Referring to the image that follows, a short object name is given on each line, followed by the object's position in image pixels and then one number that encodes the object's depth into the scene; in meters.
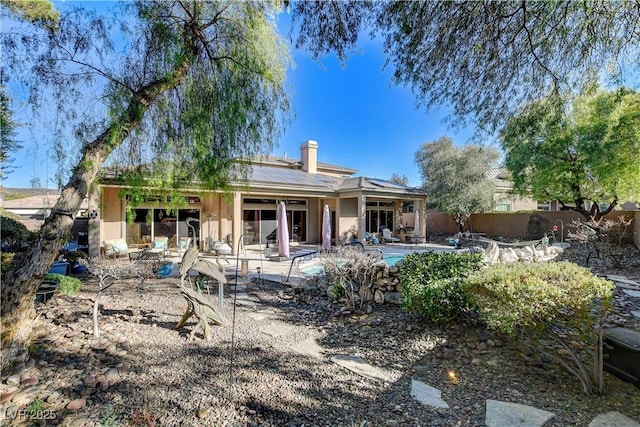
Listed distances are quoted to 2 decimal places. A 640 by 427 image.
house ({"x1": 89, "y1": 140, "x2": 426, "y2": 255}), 13.45
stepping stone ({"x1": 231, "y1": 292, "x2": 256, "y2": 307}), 6.68
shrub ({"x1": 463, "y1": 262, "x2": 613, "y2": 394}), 3.38
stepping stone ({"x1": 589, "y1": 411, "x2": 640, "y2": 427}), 2.87
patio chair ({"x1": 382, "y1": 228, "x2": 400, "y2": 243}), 19.23
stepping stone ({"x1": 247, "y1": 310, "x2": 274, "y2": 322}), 5.77
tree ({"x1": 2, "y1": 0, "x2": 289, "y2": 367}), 4.75
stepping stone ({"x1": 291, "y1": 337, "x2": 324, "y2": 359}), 4.35
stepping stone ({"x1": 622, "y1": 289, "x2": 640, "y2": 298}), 6.70
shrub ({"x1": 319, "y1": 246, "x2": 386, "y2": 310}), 6.30
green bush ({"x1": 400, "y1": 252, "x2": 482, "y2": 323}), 4.83
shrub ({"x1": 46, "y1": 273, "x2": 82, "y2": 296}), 5.58
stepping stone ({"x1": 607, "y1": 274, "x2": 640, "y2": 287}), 7.70
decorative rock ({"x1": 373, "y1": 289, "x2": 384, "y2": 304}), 6.45
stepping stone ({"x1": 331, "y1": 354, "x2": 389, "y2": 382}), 3.79
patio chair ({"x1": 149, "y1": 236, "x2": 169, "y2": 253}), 12.73
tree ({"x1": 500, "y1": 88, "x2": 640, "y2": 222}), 5.85
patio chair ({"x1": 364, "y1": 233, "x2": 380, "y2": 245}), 17.54
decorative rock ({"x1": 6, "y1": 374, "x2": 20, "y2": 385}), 2.95
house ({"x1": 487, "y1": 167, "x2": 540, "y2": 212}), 24.69
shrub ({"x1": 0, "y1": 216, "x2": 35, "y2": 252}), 7.72
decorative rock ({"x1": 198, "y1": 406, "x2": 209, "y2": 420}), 2.76
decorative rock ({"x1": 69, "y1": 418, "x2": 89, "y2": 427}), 2.50
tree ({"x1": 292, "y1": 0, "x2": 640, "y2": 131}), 4.79
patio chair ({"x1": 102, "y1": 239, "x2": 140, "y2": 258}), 11.35
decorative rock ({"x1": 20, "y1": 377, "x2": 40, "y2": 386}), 2.99
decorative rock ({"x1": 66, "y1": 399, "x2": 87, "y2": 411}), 2.70
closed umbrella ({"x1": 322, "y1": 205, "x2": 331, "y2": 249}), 12.89
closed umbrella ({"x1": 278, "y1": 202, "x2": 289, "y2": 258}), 11.02
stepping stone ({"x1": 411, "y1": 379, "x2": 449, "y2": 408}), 3.25
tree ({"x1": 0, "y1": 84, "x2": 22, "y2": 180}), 5.68
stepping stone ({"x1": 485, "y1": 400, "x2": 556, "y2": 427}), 2.92
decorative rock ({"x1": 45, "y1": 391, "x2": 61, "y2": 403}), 2.77
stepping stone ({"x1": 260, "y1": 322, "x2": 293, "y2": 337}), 5.10
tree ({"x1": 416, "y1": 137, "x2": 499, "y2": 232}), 20.02
